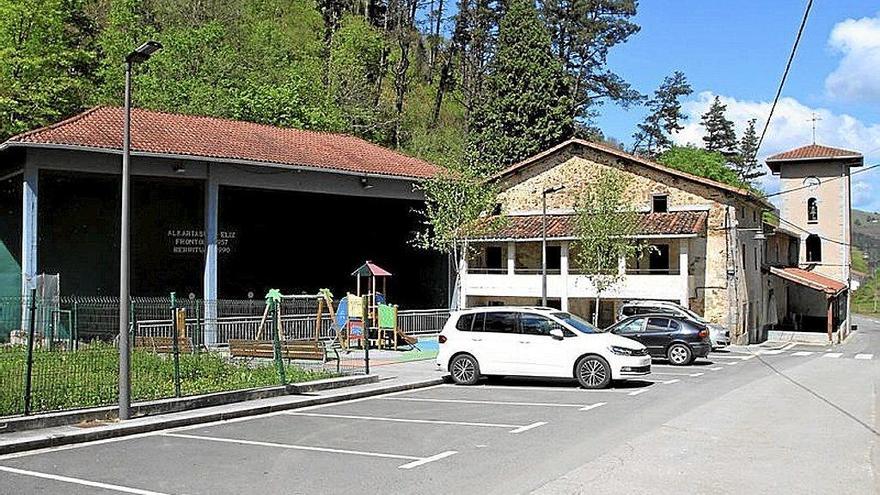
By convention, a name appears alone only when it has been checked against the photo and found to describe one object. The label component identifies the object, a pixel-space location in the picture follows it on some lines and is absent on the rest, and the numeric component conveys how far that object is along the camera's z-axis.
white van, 18.67
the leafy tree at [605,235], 37.50
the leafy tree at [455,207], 37.16
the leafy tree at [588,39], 66.38
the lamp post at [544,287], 31.97
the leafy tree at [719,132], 97.00
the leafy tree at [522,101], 54.34
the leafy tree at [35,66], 38.81
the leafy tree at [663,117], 81.88
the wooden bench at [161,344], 18.06
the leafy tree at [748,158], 96.56
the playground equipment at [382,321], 29.11
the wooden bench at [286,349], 20.78
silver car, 32.50
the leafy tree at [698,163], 75.19
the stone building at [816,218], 62.22
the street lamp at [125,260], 13.41
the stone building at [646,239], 39.47
